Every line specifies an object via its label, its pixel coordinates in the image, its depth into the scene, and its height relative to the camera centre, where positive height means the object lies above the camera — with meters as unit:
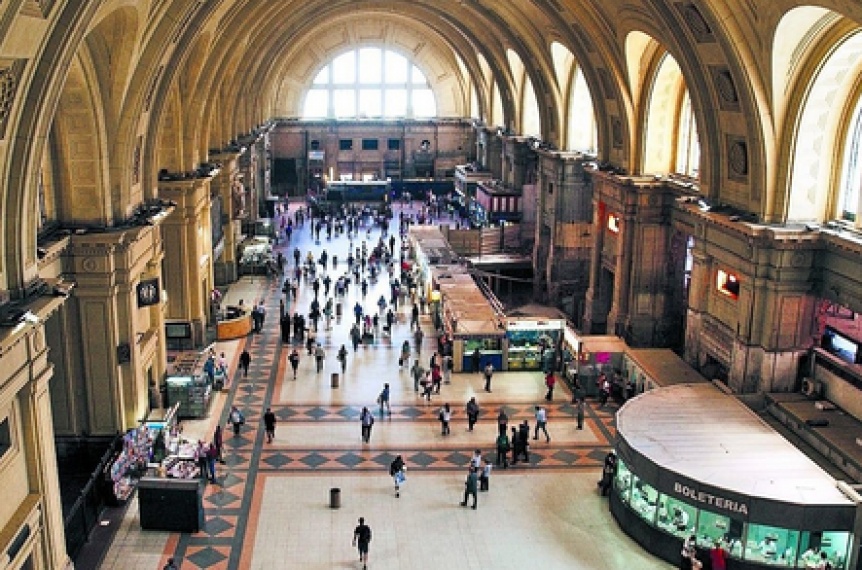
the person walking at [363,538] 16.84 -8.08
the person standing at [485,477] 20.14 -8.30
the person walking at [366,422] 22.83 -8.02
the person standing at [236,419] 23.20 -8.12
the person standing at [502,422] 21.84 -7.71
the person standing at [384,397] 24.81 -8.06
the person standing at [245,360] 27.58 -7.87
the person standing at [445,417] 23.39 -8.09
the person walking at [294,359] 28.04 -7.96
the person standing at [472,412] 23.89 -8.10
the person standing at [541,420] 23.16 -8.05
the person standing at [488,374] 26.84 -7.99
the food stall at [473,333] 28.58 -7.22
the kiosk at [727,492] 16.34 -7.13
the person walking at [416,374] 27.14 -8.11
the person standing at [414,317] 33.19 -7.82
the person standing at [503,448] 21.58 -8.17
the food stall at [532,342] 28.97 -7.63
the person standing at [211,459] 20.56 -8.11
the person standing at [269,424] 22.67 -8.08
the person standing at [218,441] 21.59 -8.11
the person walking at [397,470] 19.86 -8.04
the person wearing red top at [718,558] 16.73 -8.32
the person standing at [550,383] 26.36 -8.11
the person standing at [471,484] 19.38 -8.12
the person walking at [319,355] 28.67 -7.99
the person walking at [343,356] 28.56 -7.98
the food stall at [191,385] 23.86 -7.59
